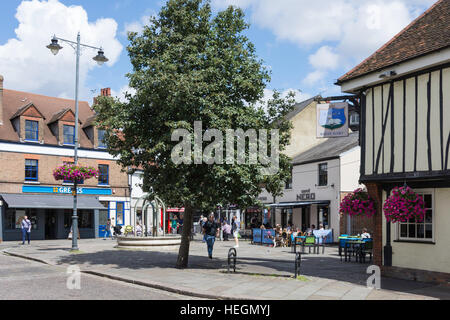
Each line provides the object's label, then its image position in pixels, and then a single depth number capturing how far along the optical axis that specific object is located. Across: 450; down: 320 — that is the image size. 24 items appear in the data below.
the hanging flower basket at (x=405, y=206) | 11.84
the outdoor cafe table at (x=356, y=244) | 17.75
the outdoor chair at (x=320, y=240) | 23.41
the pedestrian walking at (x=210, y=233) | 18.44
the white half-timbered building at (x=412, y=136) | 11.85
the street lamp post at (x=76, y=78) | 21.58
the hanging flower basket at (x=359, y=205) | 13.48
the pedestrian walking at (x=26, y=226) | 27.91
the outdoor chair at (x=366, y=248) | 17.57
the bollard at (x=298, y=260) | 12.56
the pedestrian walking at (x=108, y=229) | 35.25
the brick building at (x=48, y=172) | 31.62
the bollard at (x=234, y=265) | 14.03
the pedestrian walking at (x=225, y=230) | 31.77
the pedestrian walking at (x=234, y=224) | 34.69
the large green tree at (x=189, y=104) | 14.11
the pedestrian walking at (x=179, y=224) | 39.10
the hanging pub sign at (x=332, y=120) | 15.08
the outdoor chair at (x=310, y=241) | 21.56
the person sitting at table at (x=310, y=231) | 25.62
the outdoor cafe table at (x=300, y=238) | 21.62
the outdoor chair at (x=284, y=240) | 26.58
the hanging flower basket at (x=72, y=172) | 21.39
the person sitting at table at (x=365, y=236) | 20.23
